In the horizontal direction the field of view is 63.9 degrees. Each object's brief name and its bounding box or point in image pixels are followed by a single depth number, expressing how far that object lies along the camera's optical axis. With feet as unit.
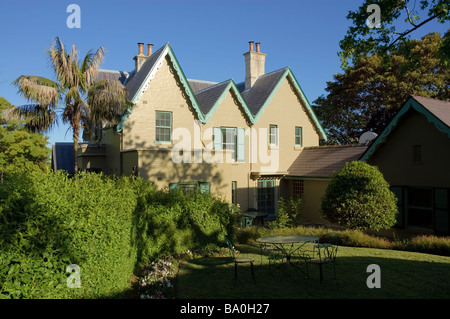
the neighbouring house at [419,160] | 50.08
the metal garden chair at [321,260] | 30.39
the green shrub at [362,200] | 50.08
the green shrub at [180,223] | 39.52
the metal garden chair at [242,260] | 31.78
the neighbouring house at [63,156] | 89.86
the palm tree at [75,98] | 62.49
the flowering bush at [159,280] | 28.43
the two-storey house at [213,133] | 64.28
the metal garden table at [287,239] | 33.68
